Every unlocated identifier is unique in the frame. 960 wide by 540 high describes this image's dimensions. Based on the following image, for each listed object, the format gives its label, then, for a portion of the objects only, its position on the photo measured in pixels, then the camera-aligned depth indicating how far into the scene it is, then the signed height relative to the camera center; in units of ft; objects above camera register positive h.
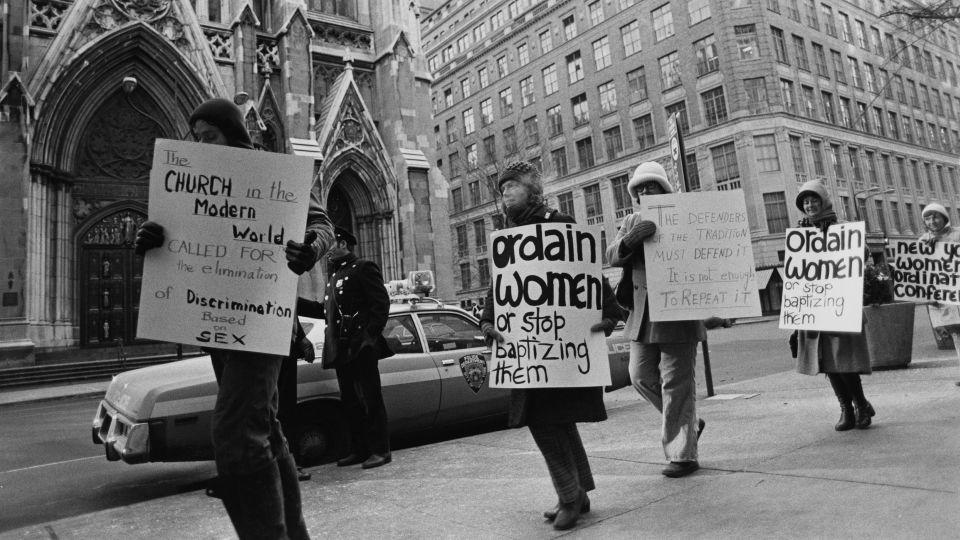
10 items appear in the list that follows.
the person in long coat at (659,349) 13.07 -0.57
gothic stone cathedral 56.03 +25.77
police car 15.74 -1.09
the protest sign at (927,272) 20.98 +1.01
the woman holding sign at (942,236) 21.09 +2.26
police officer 17.06 +0.21
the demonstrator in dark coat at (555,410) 10.52 -1.35
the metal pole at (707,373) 23.62 -2.08
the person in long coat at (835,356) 15.34 -1.24
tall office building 126.82 +53.12
